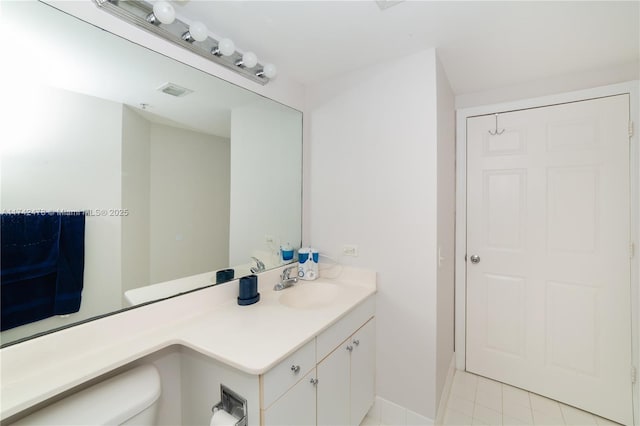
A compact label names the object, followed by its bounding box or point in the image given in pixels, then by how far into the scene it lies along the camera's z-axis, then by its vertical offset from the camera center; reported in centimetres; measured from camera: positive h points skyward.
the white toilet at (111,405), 82 -67
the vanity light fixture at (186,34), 104 +85
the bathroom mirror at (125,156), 88 +25
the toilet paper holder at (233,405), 96 -76
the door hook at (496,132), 203 +66
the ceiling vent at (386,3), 118 +99
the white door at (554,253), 170 -29
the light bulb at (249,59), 144 +88
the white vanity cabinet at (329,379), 99 -78
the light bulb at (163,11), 104 +83
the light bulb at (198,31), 117 +84
